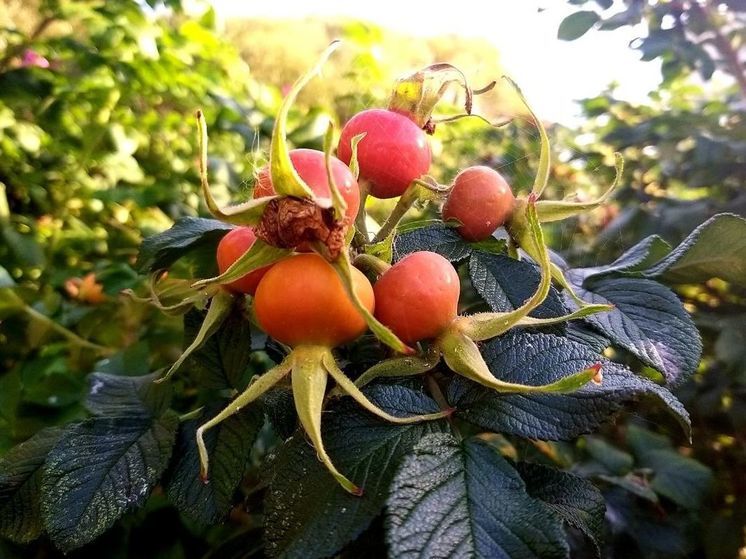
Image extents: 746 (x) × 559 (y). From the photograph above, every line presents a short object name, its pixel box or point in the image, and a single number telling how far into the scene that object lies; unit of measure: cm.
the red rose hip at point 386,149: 14
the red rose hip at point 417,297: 12
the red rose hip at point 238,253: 13
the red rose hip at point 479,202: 14
